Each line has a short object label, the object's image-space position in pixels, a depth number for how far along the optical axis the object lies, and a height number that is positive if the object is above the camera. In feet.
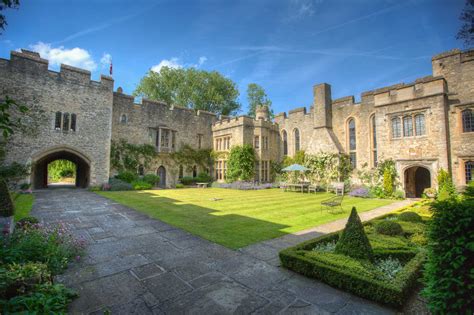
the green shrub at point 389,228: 22.36 -5.32
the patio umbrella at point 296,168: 67.12 +1.72
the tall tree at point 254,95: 139.23 +47.36
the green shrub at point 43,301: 9.02 -5.45
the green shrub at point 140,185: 66.58 -3.35
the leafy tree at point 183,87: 120.88 +45.87
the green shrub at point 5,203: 18.20 -2.37
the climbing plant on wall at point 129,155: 71.10 +5.98
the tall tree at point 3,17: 9.12 +6.40
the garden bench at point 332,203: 33.05 -4.18
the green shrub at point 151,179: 73.10 -1.73
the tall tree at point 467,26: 22.99 +15.07
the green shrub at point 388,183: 56.02 -2.18
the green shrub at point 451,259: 8.41 -3.26
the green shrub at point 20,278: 10.06 -4.88
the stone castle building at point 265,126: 53.16 +14.29
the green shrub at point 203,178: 85.83 -1.62
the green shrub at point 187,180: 83.75 -2.32
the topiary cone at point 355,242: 15.58 -4.69
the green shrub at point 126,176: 69.62 -0.77
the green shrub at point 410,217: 27.92 -5.25
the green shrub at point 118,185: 63.41 -3.20
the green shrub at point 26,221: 21.30 -4.58
